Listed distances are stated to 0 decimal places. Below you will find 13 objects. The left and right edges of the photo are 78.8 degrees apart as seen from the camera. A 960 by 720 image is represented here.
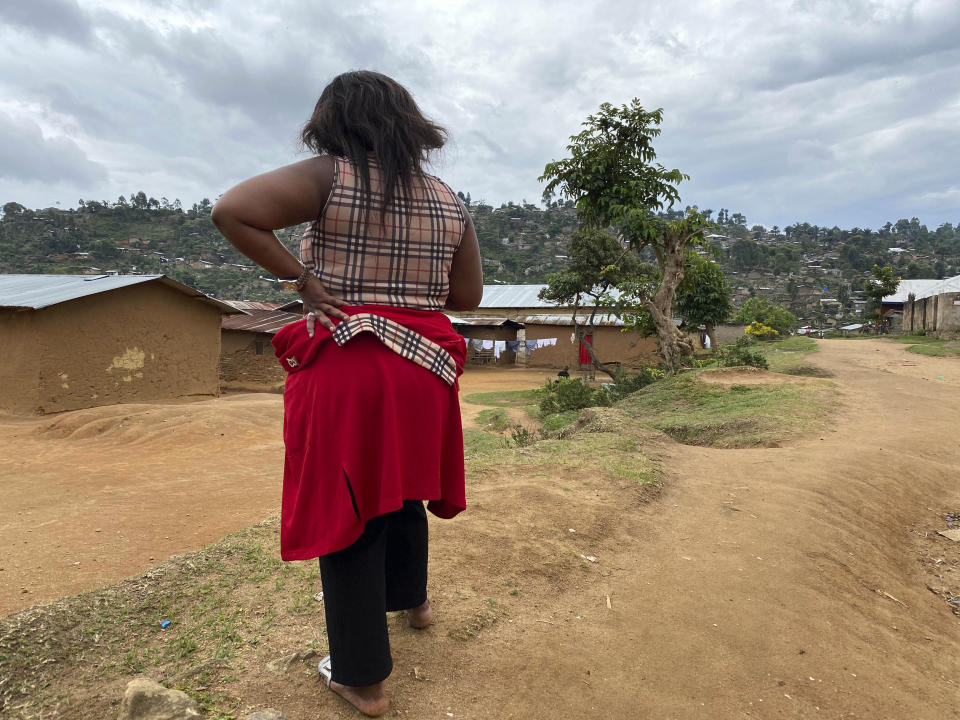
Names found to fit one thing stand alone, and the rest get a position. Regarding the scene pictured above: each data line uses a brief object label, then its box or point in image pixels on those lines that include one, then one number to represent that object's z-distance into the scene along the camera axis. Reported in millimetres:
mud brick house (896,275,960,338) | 21328
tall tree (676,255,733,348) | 24516
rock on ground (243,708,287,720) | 1533
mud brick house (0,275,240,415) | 9898
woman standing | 1543
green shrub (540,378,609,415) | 11508
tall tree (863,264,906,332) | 32656
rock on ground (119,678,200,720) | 1484
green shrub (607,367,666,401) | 11961
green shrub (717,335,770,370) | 12109
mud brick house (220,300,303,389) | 18781
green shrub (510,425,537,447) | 6960
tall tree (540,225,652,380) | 19641
